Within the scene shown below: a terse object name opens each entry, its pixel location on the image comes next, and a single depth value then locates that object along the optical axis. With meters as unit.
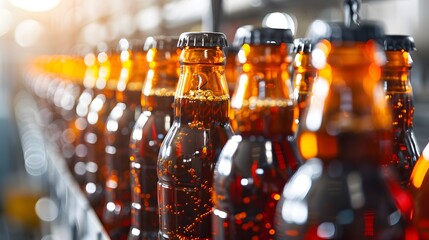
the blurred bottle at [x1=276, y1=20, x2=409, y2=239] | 0.42
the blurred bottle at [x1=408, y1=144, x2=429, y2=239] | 0.53
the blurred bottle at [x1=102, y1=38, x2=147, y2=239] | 1.01
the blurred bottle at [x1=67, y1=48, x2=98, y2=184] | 1.54
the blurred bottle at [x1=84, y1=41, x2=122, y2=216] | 1.29
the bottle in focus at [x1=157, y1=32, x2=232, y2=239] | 0.66
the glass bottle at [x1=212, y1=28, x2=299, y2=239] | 0.53
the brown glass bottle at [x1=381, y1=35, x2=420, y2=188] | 0.63
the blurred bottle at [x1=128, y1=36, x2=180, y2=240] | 0.81
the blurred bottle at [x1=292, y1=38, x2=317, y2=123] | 0.72
